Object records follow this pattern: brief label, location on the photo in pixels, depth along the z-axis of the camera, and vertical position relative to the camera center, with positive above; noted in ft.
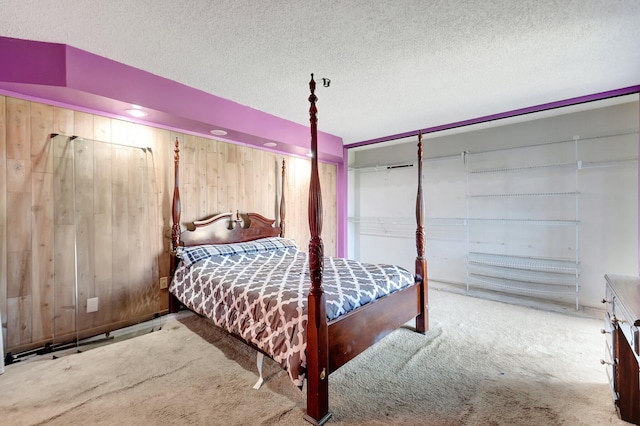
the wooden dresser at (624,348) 4.50 -2.49
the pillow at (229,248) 9.67 -1.42
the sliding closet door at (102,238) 8.13 -0.82
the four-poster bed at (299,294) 5.25 -1.99
